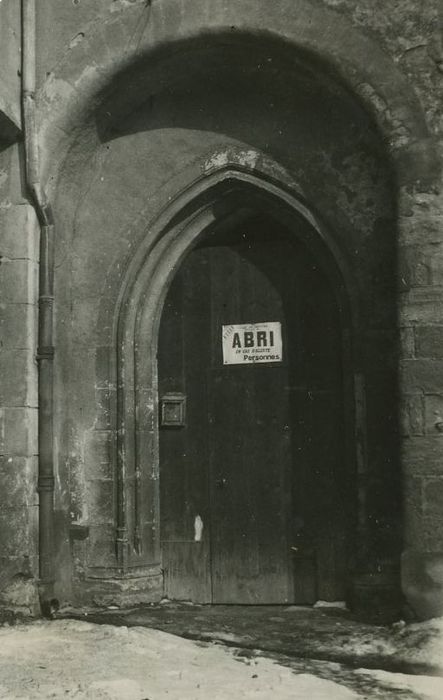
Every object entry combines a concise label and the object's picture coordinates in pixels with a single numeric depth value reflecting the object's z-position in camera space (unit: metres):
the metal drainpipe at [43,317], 5.04
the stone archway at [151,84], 4.70
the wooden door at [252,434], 5.27
